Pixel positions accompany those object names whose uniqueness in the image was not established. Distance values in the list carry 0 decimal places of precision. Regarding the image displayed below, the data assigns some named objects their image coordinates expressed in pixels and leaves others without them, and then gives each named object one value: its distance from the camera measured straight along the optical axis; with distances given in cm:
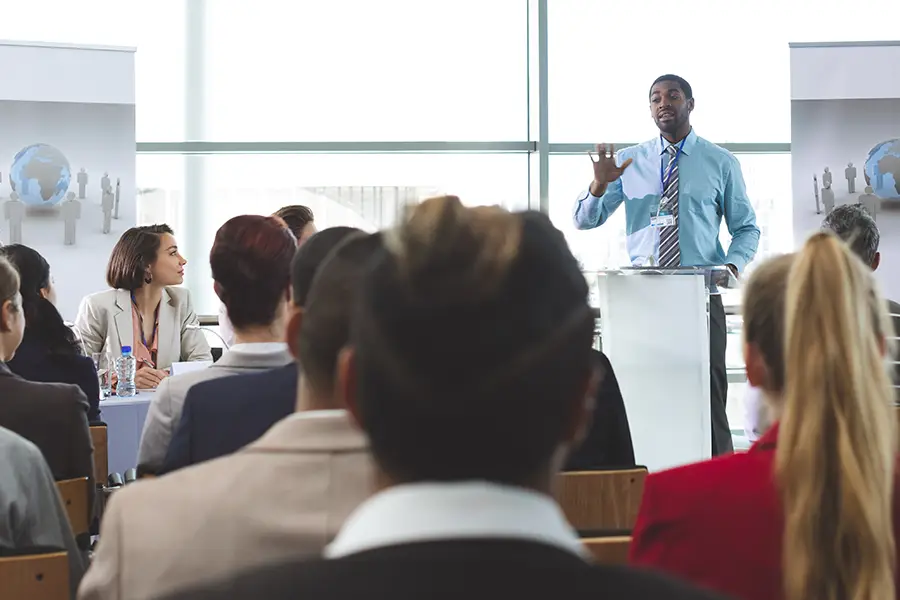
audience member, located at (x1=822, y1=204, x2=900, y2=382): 423
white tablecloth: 442
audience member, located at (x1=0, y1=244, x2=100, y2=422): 402
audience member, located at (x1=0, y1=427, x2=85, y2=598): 233
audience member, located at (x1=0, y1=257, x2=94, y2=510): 308
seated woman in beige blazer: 539
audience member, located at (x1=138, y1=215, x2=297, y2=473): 255
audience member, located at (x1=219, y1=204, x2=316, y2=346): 500
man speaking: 568
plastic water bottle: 471
